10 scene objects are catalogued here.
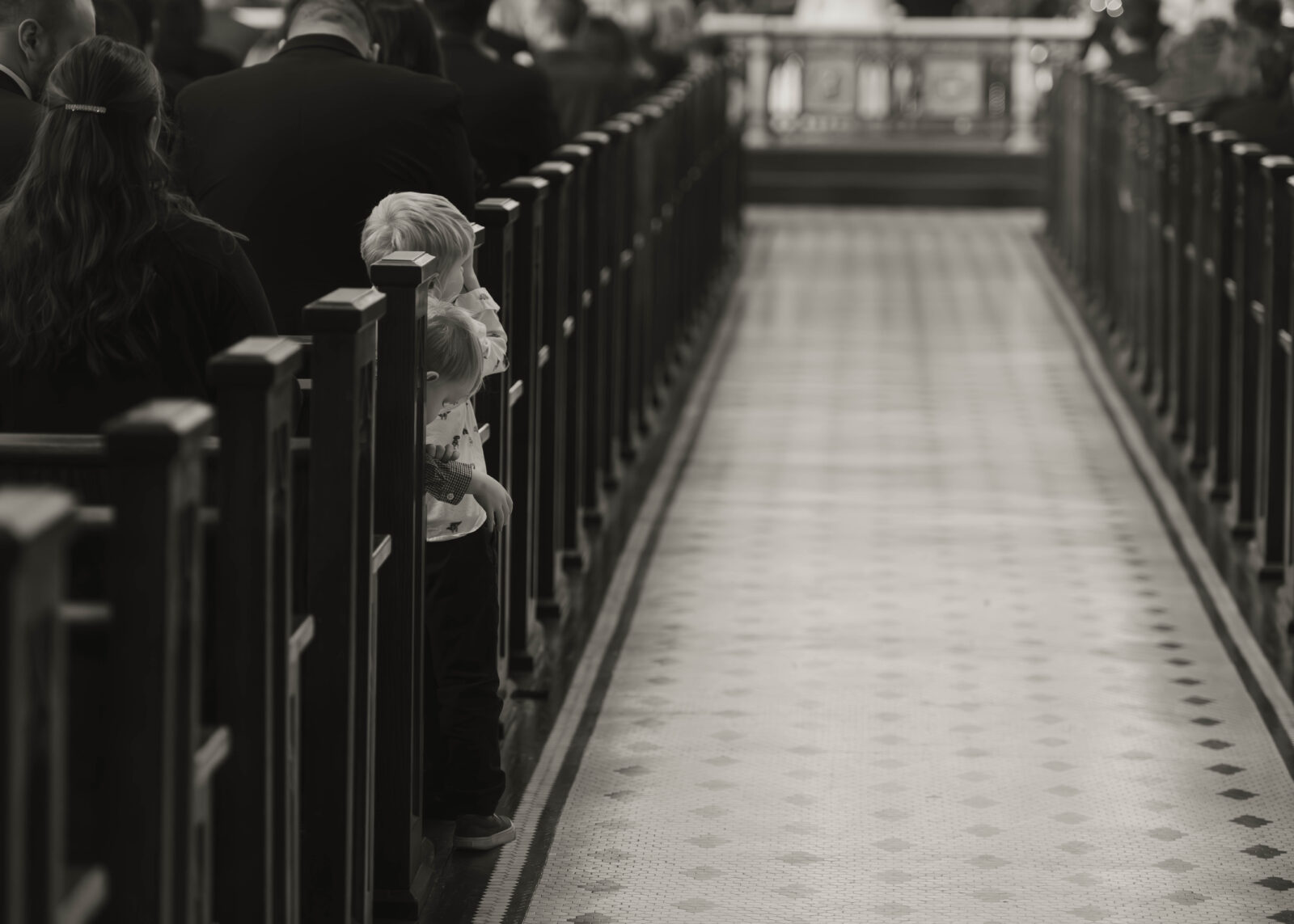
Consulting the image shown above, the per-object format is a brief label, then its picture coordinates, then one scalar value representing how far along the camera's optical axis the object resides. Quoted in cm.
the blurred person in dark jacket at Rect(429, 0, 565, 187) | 1252
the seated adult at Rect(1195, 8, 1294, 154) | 1661
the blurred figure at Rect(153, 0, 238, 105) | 1369
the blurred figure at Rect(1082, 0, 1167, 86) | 2638
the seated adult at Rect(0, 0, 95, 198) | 811
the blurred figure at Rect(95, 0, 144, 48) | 1034
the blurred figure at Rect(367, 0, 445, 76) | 1031
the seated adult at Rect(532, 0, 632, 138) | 2063
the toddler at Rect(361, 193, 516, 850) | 765
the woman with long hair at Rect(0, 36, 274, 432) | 593
